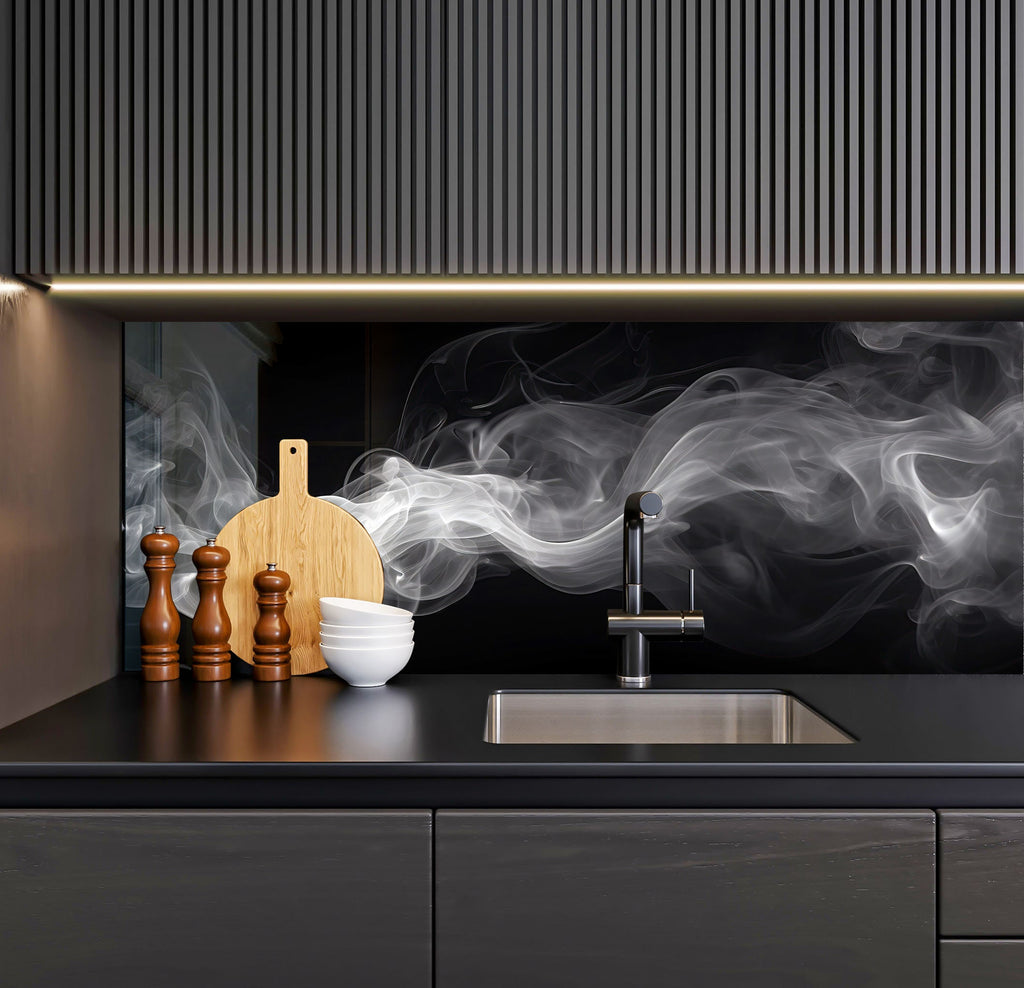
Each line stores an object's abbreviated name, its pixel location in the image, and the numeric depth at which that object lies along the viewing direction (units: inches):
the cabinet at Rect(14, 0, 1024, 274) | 50.4
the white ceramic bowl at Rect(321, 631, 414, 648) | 58.0
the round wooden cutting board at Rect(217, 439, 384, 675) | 64.8
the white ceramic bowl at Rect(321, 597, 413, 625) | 58.3
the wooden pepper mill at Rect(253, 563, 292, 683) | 61.4
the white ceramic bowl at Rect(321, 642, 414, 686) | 58.1
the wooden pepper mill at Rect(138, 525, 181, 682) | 60.8
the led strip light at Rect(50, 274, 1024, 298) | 52.7
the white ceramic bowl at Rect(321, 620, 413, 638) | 58.0
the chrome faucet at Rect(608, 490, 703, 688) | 59.9
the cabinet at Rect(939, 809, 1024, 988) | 39.5
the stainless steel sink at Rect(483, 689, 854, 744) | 60.1
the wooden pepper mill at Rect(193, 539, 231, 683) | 61.1
